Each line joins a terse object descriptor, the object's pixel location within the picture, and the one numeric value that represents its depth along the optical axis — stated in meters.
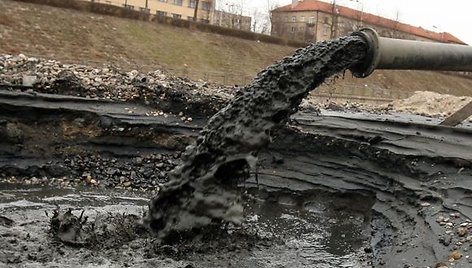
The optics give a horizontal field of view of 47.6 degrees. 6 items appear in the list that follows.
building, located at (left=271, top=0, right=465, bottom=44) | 55.93
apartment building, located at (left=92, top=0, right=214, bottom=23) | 56.81
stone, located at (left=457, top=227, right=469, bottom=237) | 5.25
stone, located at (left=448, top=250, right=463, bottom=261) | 4.89
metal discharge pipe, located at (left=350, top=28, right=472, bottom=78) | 6.09
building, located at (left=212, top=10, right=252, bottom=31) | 59.81
